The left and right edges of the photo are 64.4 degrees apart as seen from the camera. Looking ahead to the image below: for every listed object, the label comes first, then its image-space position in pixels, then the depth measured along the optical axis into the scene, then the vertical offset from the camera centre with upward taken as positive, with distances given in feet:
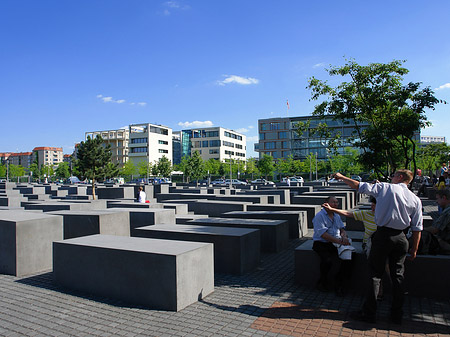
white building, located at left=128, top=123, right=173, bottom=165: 315.99 +29.86
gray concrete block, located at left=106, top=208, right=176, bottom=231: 32.96 -3.90
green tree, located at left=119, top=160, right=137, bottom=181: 284.82 +4.65
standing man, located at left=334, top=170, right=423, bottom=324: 14.06 -2.58
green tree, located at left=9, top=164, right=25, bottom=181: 304.13 +6.40
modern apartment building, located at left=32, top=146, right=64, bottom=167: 642.14 +39.84
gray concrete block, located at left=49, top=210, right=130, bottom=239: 29.63 -3.96
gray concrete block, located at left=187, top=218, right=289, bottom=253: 29.50 -4.67
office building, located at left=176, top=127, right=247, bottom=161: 347.97 +32.04
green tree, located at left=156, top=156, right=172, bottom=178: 243.60 +5.52
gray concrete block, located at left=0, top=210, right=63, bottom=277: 22.68 -4.18
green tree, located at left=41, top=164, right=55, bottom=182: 352.20 +7.70
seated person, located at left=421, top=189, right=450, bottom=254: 17.49 -3.11
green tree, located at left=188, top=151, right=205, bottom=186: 172.65 +3.58
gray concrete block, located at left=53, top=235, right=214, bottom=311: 16.70 -4.74
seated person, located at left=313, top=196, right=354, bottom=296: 18.45 -3.89
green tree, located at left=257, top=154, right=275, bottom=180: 254.06 +5.58
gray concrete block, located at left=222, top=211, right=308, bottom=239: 36.06 -4.53
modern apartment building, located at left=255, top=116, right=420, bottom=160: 308.60 +26.77
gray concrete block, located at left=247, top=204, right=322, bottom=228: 42.37 -4.30
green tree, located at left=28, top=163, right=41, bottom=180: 315.08 +5.42
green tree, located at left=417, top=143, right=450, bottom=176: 120.40 +5.04
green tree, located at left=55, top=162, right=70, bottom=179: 319.27 +4.80
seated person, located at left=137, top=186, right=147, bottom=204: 49.52 -2.98
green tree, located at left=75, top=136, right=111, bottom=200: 85.25 +4.27
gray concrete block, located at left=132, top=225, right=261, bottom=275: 22.95 -4.52
